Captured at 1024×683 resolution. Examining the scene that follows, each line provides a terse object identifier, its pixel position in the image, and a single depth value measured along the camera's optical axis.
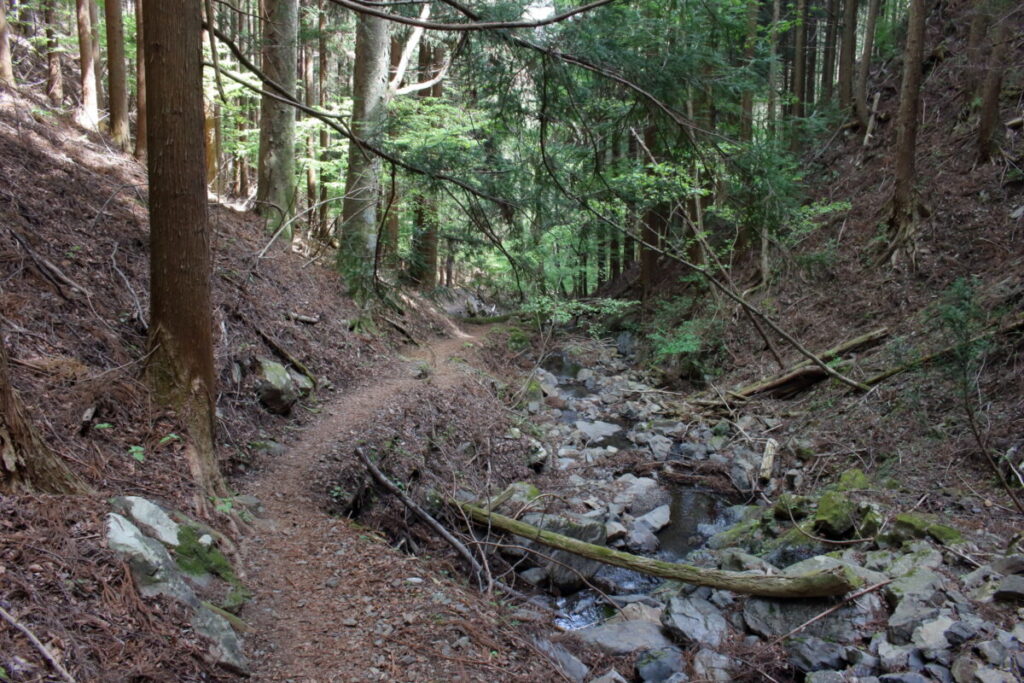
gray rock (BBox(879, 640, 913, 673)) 4.18
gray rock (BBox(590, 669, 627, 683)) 4.37
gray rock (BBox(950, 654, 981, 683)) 3.83
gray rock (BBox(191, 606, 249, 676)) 3.18
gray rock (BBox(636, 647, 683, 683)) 4.70
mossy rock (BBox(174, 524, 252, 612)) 3.74
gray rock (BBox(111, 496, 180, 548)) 3.65
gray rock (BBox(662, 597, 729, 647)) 5.12
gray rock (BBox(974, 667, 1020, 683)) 3.69
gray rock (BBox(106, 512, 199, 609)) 3.19
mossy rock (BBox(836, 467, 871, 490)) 6.92
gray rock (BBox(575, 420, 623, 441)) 11.30
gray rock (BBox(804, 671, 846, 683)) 4.24
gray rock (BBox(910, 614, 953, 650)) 4.20
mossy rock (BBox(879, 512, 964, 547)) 5.40
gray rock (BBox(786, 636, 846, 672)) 4.50
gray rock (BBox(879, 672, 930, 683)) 3.96
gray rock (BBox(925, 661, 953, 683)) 3.93
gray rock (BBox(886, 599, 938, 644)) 4.43
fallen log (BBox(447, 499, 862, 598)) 4.95
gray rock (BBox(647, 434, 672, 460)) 10.24
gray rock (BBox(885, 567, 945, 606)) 4.64
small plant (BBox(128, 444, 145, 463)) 4.48
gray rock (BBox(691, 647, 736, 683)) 4.59
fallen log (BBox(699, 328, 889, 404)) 10.37
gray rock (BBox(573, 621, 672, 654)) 5.00
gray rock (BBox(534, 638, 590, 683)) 4.42
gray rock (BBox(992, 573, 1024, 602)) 4.33
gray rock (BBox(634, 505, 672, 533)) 7.80
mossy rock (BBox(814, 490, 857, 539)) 6.25
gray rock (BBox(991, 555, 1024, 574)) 4.63
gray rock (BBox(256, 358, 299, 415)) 7.07
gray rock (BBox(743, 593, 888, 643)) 4.74
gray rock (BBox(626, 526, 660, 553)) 7.34
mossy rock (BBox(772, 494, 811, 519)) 7.05
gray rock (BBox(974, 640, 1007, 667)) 3.85
